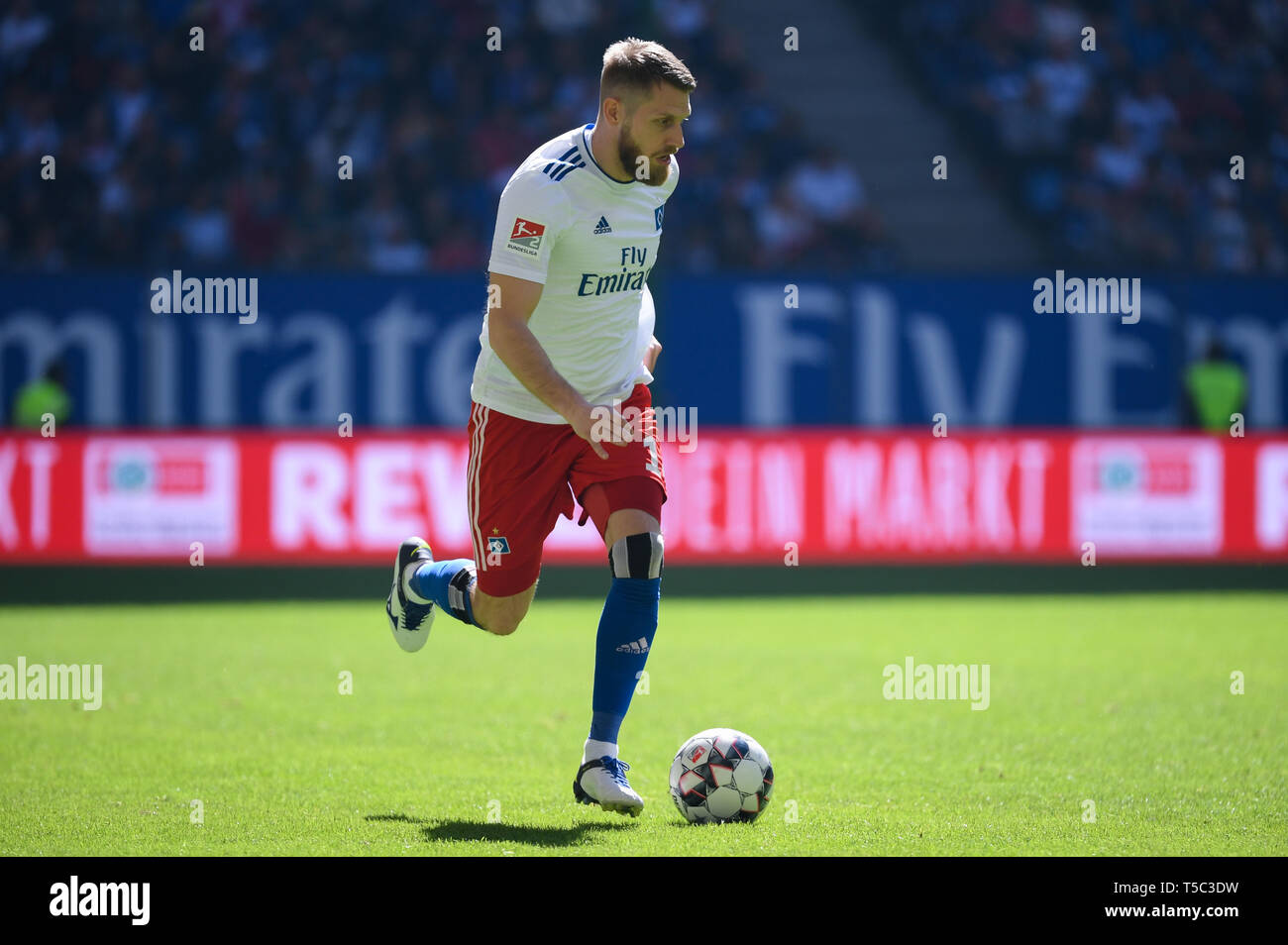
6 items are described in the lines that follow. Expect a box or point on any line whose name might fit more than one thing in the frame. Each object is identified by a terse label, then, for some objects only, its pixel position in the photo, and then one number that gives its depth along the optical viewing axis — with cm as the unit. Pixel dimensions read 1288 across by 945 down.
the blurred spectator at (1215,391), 1664
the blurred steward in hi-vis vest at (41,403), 1587
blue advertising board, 1666
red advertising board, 1360
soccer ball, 533
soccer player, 544
